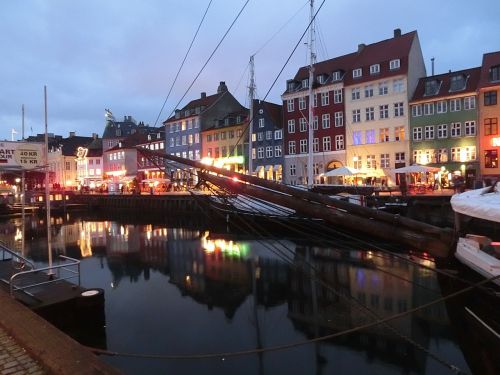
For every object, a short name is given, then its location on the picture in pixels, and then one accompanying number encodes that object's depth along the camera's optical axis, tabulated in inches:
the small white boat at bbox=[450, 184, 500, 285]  393.7
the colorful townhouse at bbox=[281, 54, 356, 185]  2412.6
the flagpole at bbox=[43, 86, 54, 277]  522.6
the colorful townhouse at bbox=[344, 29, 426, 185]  2171.5
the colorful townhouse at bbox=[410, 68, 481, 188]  1958.7
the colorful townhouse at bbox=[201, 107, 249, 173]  2842.0
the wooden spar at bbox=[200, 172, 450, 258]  300.8
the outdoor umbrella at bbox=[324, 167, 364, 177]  1581.0
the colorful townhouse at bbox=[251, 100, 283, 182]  2669.8
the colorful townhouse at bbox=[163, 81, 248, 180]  3243.1
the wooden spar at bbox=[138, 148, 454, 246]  301.3
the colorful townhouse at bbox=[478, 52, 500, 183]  1867.6
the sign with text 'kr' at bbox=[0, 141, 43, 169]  543.8
